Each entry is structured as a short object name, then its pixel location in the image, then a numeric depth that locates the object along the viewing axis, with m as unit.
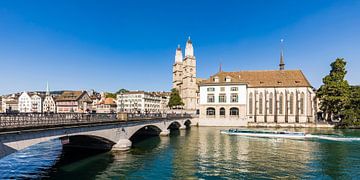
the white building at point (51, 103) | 123.96
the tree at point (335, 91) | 70.50
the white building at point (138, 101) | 138.25
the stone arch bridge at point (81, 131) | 16.97
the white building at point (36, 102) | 129.27
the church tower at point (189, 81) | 99.12
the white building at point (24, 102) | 129.40
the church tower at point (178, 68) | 120.94
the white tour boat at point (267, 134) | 48.81
